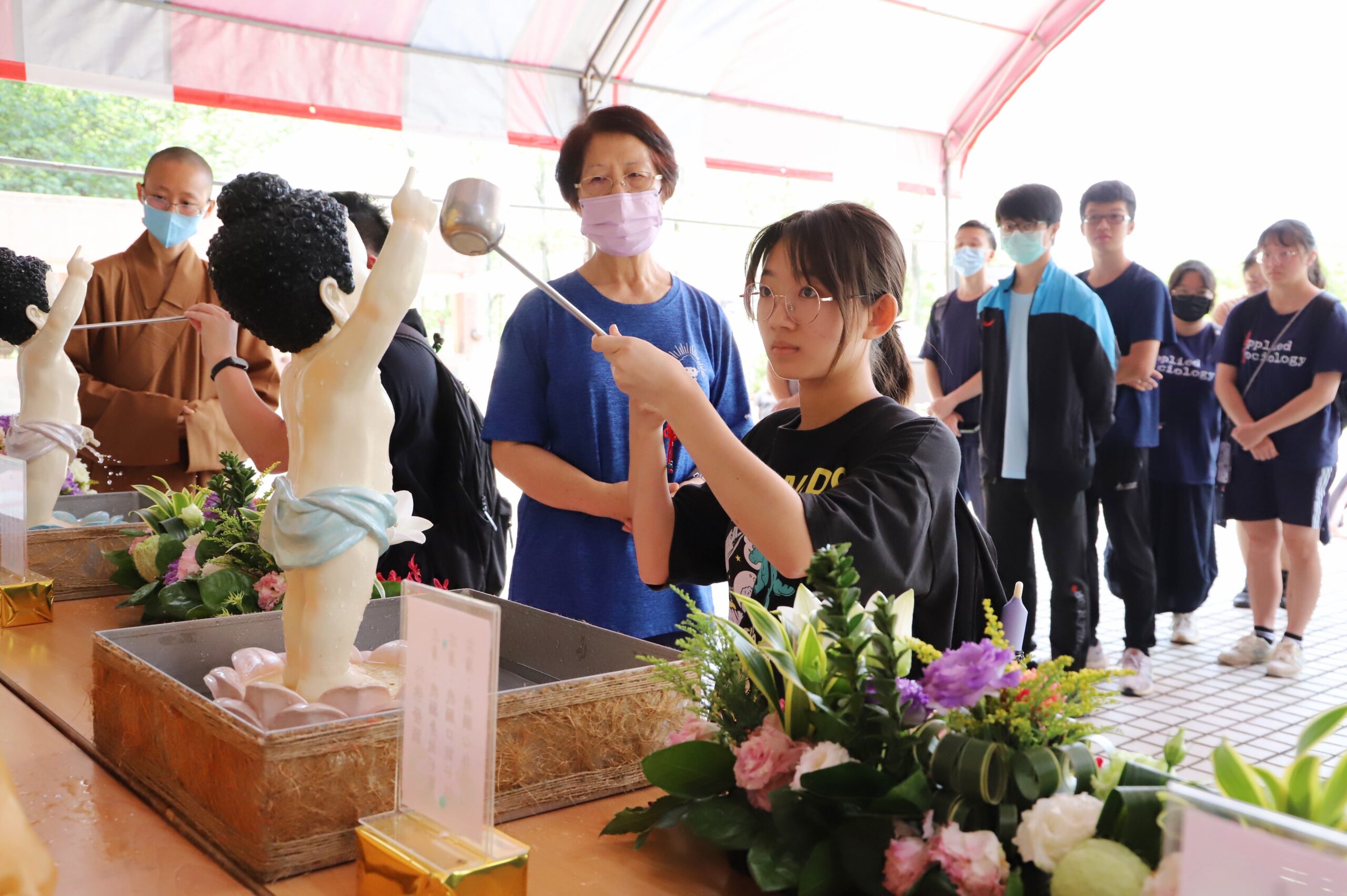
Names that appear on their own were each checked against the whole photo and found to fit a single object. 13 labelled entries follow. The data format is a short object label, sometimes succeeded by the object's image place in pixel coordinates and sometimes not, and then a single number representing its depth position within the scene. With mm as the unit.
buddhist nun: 2205
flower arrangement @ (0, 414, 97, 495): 2336
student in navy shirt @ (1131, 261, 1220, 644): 3754
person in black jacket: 3051
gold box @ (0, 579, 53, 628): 1470
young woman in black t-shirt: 939
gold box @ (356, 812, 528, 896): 657
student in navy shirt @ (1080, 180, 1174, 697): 3293
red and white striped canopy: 3541
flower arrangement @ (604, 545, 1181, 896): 594
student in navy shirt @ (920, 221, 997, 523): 4074
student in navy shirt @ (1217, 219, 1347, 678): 3451
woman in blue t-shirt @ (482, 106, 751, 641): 1525
